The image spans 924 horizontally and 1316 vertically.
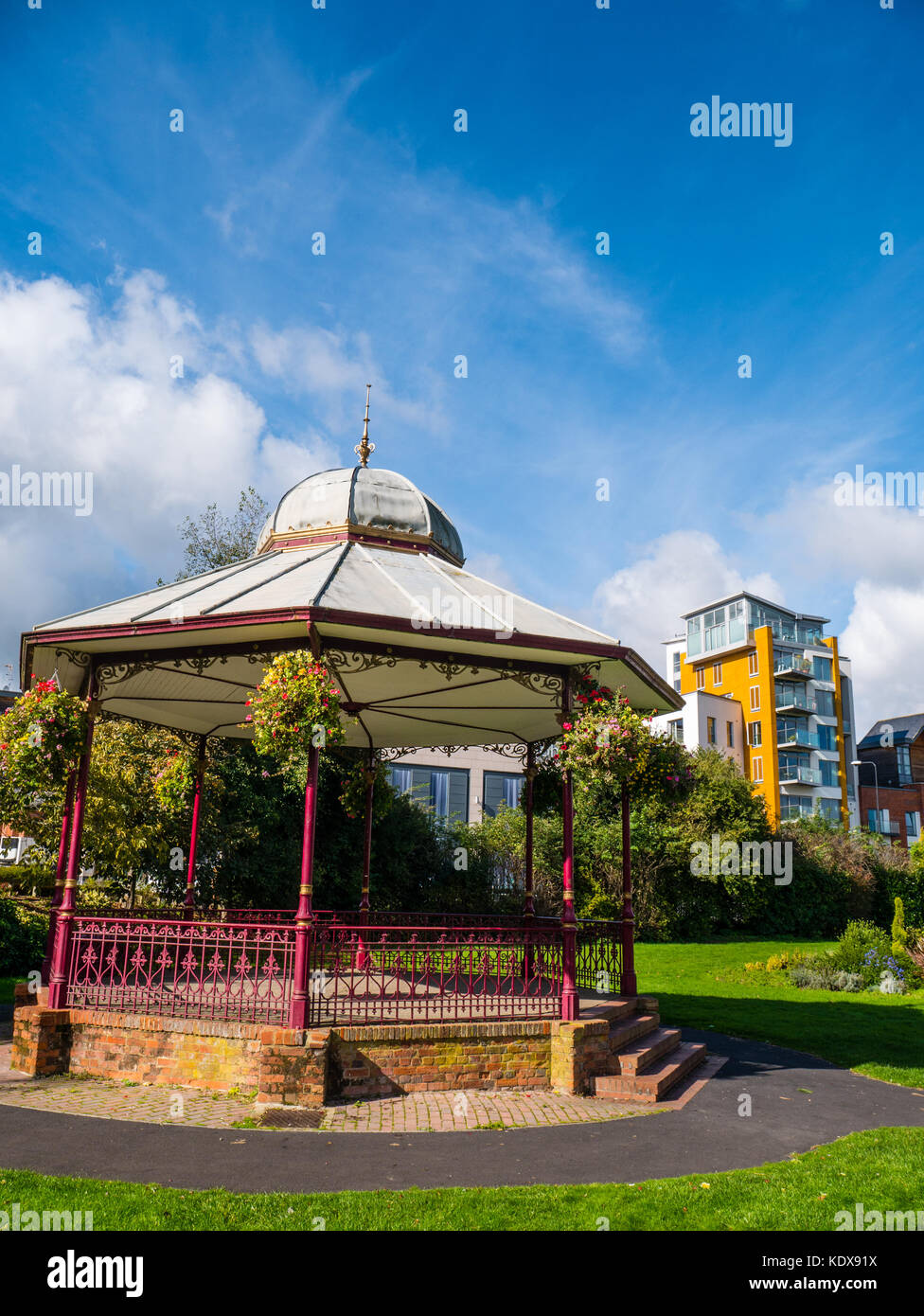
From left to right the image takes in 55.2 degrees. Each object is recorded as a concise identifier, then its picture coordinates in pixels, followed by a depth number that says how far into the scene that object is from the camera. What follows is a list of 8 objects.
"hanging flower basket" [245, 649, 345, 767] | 9.47
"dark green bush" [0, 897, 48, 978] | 18.09
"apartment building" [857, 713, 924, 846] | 59.47
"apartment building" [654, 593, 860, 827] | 53.41
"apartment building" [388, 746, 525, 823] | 37.41
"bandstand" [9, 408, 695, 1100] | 9.70
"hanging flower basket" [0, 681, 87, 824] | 10.41
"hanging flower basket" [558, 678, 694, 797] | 10.44
